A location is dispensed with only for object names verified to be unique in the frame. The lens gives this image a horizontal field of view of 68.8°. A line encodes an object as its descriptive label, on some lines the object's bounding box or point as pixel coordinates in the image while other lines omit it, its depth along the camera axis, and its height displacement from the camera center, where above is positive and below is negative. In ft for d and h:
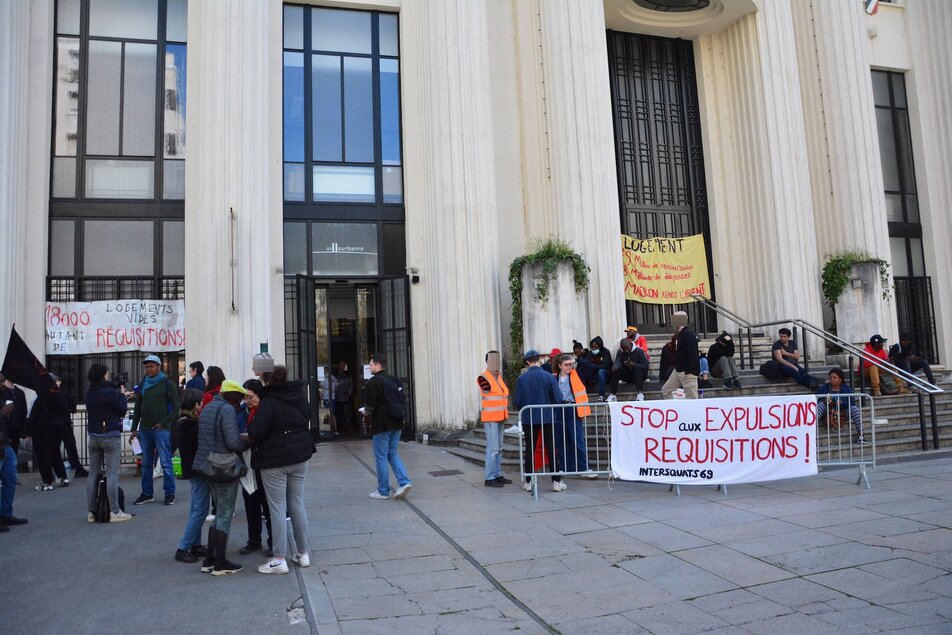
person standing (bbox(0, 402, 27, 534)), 25.68 -2.93
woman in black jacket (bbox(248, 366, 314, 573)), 19.48 -1.86
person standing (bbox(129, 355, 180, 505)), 29.91 -1.16
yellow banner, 56.80 +8.67
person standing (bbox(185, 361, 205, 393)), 31.58 +0.75
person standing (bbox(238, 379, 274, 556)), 21.58 -3.82
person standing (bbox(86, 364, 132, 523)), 26.16 -1.44
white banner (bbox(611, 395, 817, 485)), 27.89 -2.82
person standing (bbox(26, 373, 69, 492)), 33.40 -1.44
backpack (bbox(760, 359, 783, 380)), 44.27 -0.15
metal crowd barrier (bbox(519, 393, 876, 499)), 29.09 -2.89
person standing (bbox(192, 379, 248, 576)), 19.53 -1.81
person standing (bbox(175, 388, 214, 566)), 20.80 -4.00
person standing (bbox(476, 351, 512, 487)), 30.30 -1.39
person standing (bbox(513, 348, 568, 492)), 29.45 -1.04
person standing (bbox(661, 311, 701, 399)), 32.76 +0.65
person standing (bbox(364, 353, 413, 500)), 28.30 -1.67
